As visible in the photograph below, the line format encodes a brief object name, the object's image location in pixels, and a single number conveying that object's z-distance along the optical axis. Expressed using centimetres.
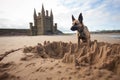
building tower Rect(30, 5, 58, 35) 4400
